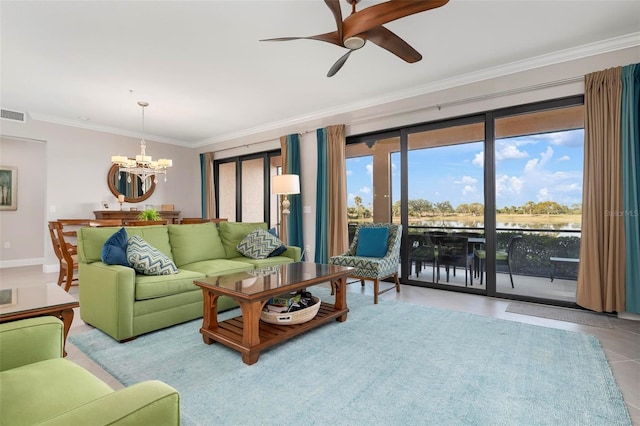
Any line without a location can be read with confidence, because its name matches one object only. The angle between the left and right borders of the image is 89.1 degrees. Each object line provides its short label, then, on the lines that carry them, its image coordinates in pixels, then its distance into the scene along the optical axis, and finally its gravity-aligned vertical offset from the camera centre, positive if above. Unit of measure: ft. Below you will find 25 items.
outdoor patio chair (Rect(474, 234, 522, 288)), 13.03 -1.69
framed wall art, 21.15 +1.84
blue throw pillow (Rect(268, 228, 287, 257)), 13.56 -1.57
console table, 19.53 +0.06
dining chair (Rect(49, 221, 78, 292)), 13.50 -1.64
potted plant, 17.25 -0.01
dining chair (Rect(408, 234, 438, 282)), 14.96 -1.85
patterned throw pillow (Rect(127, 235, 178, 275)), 9.35 -1.30
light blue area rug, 5.43 -3.33
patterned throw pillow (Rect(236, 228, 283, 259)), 13.28 -1.28
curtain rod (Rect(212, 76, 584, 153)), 11.36 +4.61
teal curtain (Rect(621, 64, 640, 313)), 9.96 +0.87
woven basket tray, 8.32 -2.67
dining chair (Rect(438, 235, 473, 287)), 13.98 -1.88
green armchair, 2.48 -1.79
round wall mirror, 21.33 +1.98
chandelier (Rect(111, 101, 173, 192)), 15.89 +2.66
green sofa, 8.48 -1.91
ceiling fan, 6.60 +4.25
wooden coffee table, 7.26 -2.19
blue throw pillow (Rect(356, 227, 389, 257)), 13.87 -1.27
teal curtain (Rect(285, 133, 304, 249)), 18.97 +0.74
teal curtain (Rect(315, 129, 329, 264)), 17.43 +0.57
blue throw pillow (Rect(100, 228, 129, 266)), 9.21 -1.03
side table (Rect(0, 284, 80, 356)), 4.92 -1.44
